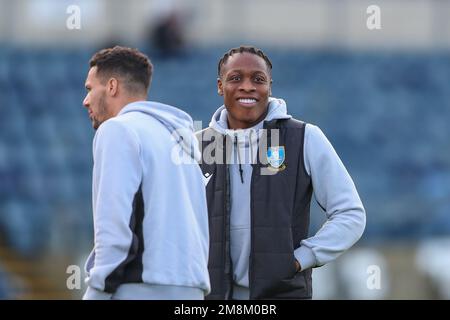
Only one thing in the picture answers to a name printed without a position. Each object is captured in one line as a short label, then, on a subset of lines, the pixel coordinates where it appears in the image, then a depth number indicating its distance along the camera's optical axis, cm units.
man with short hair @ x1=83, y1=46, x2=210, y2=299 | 816
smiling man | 925
